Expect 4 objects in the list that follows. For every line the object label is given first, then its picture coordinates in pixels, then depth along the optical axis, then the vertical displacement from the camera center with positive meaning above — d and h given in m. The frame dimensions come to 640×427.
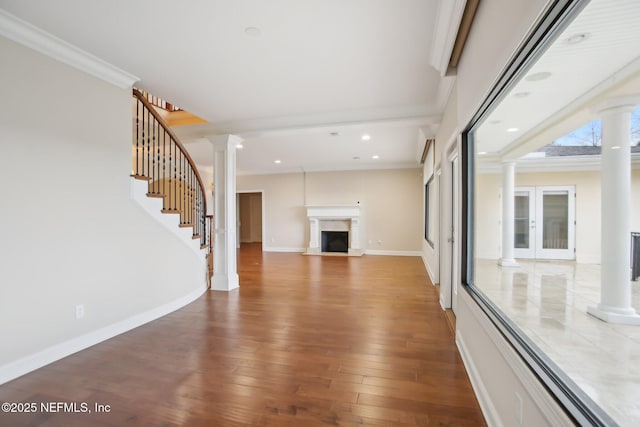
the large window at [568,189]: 1.14 +0.13
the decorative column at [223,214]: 4.81 -0.07
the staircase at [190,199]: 3.65 +0.16
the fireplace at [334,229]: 8.76 -0.58
